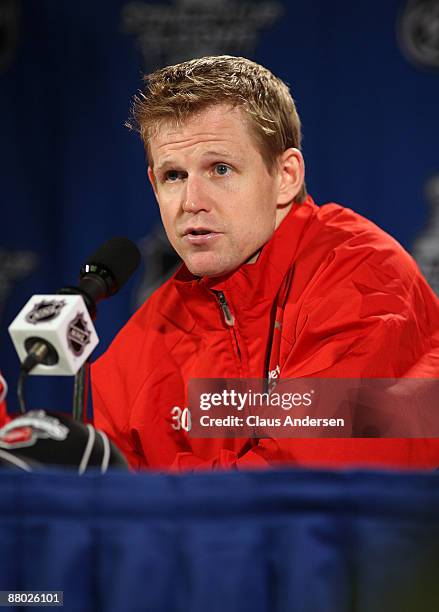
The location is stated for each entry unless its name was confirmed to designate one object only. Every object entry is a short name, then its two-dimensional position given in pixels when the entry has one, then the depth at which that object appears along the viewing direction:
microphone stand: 5.40
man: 5.60
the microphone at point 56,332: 5.34
